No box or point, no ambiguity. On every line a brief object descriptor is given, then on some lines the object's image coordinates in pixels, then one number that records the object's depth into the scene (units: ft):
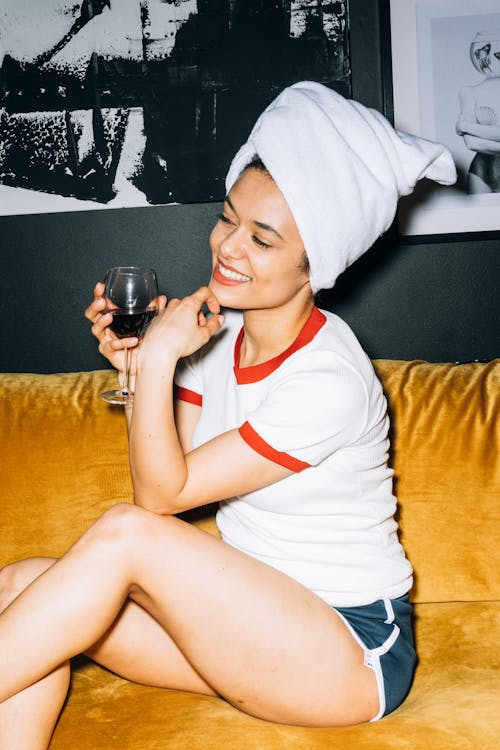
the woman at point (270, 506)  4.46
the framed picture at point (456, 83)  7.39
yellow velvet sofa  6.29
